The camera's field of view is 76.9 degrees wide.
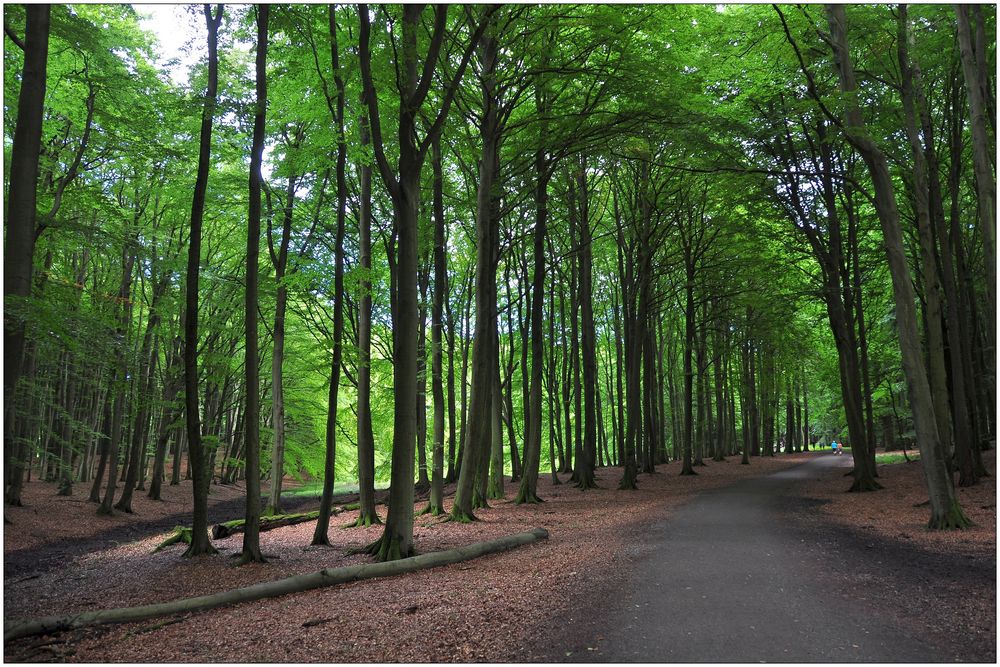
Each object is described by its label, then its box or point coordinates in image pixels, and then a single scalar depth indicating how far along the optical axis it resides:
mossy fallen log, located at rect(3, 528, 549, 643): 5.59
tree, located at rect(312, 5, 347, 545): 10.45
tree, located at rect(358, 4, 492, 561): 8.54
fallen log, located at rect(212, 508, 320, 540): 12.10
